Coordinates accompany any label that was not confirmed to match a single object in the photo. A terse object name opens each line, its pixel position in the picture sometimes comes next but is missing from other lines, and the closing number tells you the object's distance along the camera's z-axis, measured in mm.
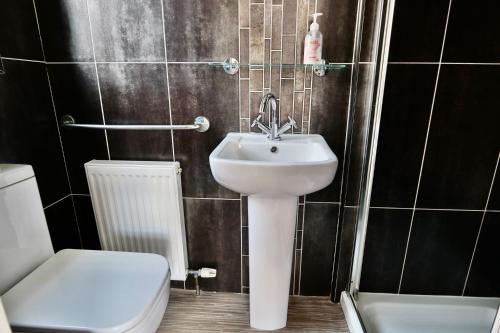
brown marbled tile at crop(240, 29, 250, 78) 1192
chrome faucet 1184
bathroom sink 945
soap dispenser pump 1110
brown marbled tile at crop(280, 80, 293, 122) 1243
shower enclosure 1104
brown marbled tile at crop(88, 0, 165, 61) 1199
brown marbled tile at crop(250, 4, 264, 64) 1165
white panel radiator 1302
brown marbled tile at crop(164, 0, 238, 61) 1172
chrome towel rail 1292
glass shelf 1189
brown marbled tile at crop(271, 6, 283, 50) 1163
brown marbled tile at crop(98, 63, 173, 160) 1275
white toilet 842
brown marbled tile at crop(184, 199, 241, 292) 1420
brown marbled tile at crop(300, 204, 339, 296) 1390
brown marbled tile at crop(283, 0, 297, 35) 1151
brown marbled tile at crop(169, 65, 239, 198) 1254
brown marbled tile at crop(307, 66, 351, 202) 1223
